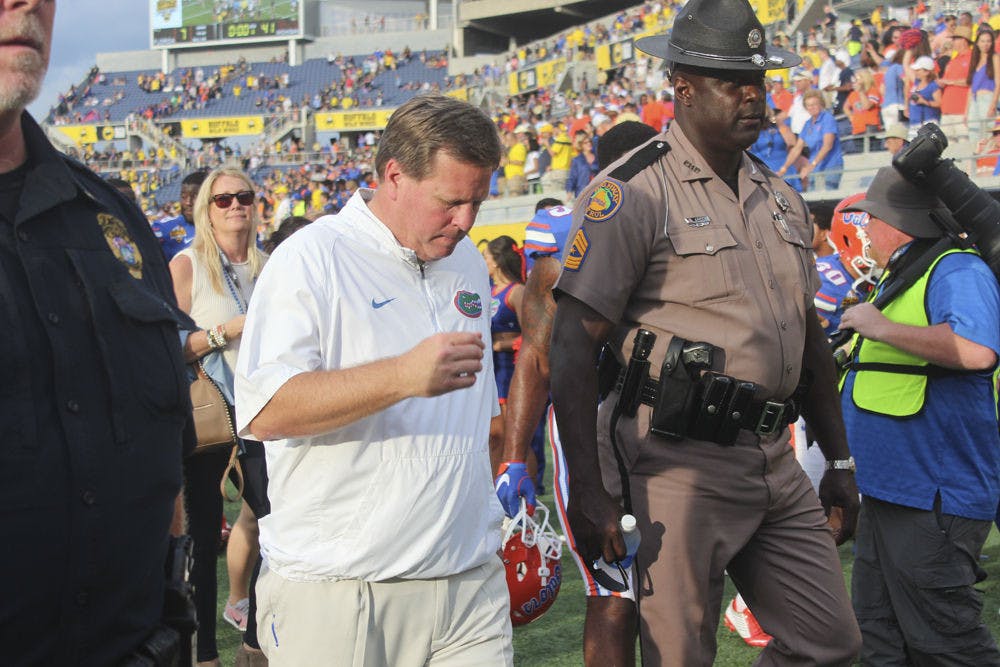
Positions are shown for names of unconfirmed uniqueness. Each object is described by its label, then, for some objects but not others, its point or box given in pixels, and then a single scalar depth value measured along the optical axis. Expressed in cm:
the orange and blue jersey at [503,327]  769
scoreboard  6331
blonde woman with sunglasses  468
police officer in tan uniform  312
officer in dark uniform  180
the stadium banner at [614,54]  3356
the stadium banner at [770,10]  2811
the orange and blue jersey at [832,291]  571
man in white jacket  245
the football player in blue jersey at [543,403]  318
